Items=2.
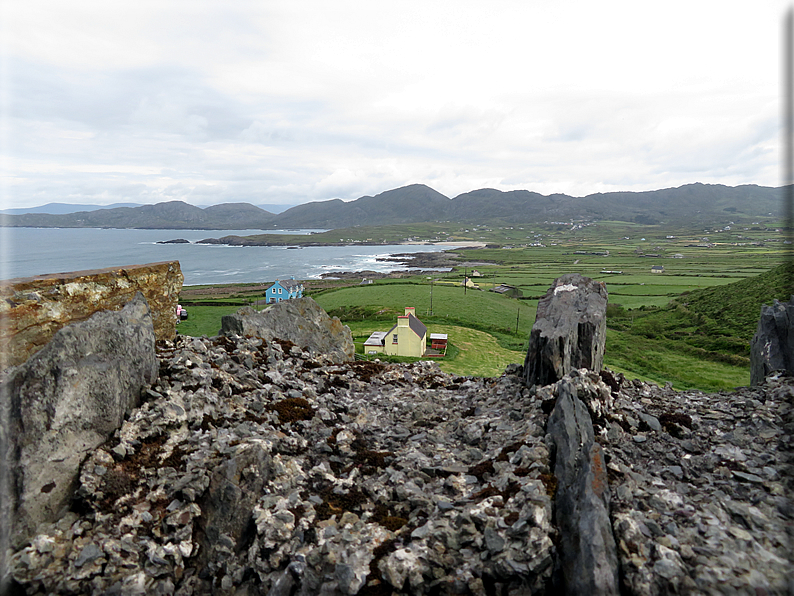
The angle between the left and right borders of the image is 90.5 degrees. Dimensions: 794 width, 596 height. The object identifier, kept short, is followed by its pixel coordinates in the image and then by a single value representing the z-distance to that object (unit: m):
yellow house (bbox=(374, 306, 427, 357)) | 40.19
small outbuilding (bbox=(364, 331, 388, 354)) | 40.84
